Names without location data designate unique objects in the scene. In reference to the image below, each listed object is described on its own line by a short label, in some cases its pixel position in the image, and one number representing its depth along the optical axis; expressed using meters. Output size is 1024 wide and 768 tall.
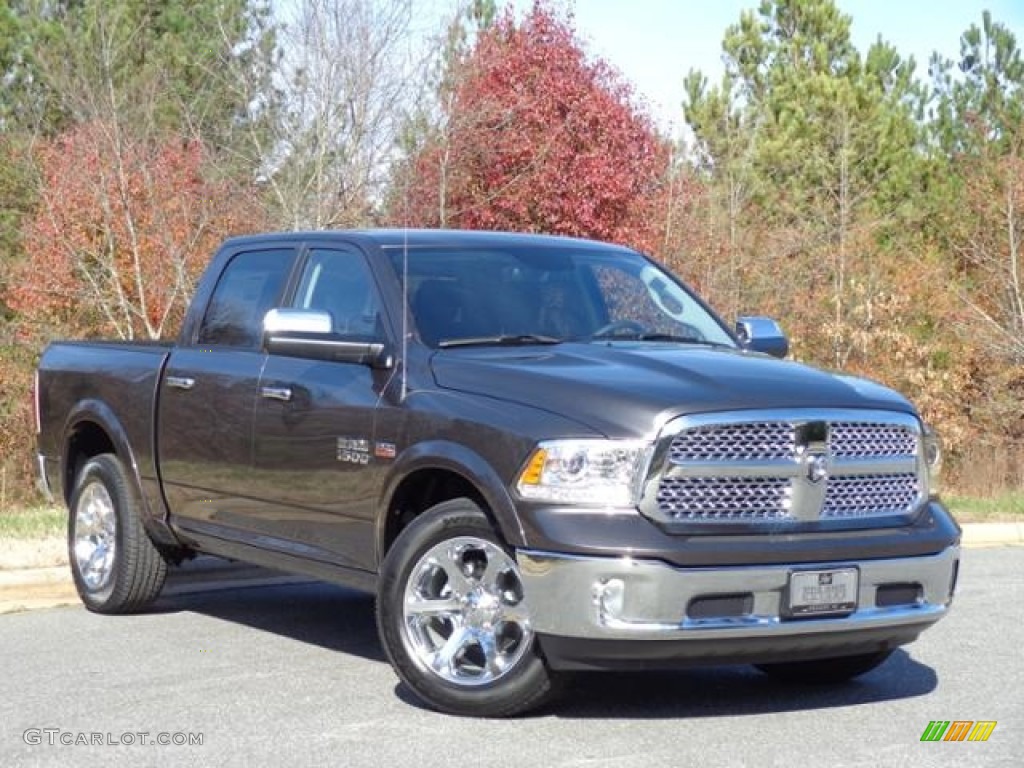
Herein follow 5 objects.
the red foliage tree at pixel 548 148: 24.16
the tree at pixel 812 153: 28.16
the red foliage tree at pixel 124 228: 20.56
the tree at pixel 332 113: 19.11
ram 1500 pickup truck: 6.61
